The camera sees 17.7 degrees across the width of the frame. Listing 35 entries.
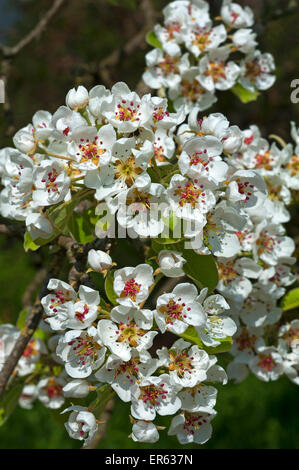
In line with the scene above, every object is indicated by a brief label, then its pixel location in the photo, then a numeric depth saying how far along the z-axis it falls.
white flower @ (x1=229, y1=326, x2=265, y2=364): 0.68
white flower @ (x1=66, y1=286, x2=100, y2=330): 0.55
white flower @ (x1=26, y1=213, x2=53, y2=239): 0.58
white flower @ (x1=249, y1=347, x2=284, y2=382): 0.68
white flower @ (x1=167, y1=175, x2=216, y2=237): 0.55
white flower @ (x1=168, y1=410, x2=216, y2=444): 0.59
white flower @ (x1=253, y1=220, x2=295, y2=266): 0.65
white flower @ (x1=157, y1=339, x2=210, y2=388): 0.56
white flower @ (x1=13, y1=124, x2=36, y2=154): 0.62
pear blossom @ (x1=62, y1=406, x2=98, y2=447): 0.56
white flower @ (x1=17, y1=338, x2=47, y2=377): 0.69
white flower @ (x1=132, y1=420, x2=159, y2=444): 0.56
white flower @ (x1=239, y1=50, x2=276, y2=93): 0.75
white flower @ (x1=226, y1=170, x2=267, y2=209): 0.57
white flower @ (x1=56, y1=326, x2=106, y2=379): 0.56
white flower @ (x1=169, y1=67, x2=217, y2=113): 0.72
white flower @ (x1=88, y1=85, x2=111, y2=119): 0.59
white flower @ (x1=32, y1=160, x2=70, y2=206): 0.57
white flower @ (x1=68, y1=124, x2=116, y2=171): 0.56
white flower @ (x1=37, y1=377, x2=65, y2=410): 0.68
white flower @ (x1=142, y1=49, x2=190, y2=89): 0.71
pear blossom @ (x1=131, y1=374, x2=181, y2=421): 0.56
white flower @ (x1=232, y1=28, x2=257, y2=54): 0.73
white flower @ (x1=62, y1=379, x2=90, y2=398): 0.58
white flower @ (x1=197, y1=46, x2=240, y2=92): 0.71
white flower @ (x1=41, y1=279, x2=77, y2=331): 0.57
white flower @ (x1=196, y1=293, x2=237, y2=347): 0.57
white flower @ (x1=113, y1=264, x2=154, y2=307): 0.56
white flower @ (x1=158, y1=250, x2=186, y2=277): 0.57
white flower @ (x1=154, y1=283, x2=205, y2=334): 0.56
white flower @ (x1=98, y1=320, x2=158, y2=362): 0.54
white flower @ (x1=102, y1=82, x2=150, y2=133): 0.56
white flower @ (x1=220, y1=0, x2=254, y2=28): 0.74
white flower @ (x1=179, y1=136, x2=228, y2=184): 0.56
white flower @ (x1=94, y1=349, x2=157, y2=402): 0.55
